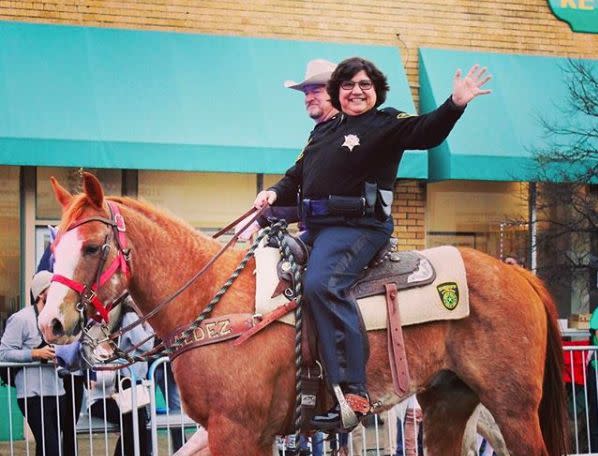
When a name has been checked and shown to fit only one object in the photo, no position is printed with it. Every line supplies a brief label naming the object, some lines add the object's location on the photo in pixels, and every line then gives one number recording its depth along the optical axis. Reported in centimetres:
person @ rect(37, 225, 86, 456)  820
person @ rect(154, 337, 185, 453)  869
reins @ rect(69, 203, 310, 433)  531
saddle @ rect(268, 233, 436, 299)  550
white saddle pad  544
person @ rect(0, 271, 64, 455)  809
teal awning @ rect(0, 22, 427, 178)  1109
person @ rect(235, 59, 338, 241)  708
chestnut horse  518
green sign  1416
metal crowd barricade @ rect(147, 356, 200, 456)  770
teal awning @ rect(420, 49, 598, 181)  1258
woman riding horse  532
